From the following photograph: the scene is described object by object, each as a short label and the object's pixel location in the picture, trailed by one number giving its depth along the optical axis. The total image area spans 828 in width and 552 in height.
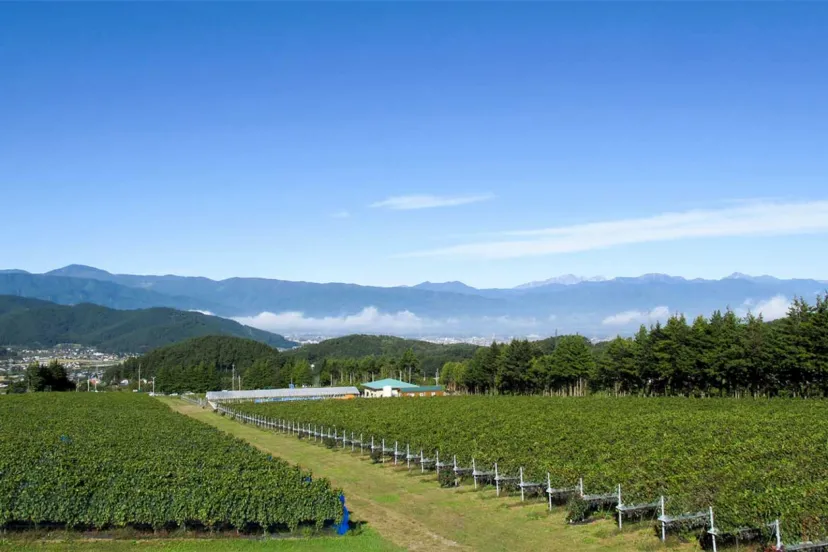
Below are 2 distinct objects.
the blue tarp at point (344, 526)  21.84
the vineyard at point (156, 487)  21.08
